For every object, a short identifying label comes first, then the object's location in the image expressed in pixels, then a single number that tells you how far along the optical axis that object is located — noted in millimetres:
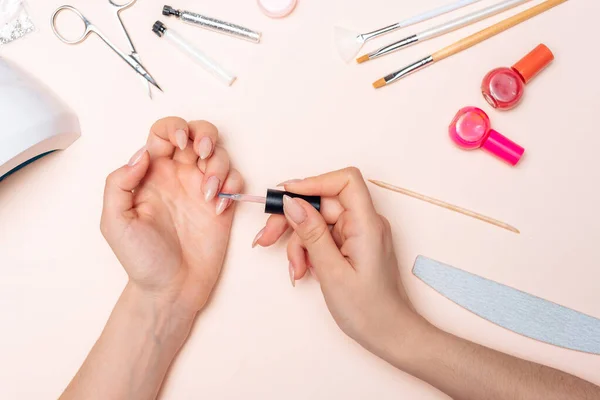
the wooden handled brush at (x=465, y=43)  907
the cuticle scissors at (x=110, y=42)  922
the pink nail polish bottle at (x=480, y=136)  880
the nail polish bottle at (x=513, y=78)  882
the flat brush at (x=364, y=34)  920
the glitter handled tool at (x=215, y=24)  922
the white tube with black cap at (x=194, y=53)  921
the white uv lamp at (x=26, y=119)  796
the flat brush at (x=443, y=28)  913
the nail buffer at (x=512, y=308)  877
